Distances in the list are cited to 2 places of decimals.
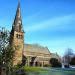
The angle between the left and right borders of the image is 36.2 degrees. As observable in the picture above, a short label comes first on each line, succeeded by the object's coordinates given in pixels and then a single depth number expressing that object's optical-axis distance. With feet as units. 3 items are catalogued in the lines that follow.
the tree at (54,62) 208.66
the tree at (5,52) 34.07
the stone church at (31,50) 174.14
